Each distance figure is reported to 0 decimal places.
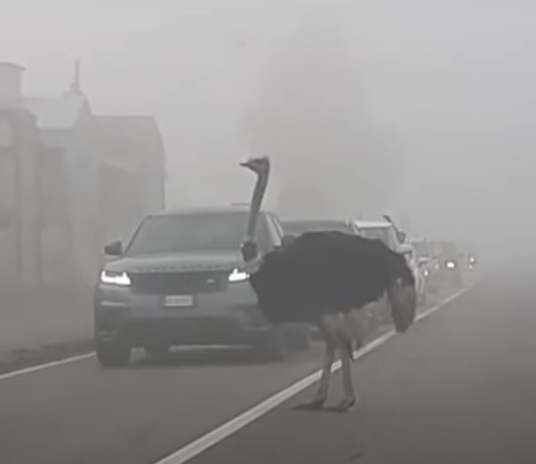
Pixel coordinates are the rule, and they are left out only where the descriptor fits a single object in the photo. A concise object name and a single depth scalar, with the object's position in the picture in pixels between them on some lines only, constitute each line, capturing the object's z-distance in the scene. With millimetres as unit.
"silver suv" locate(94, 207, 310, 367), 18641
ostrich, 13992
